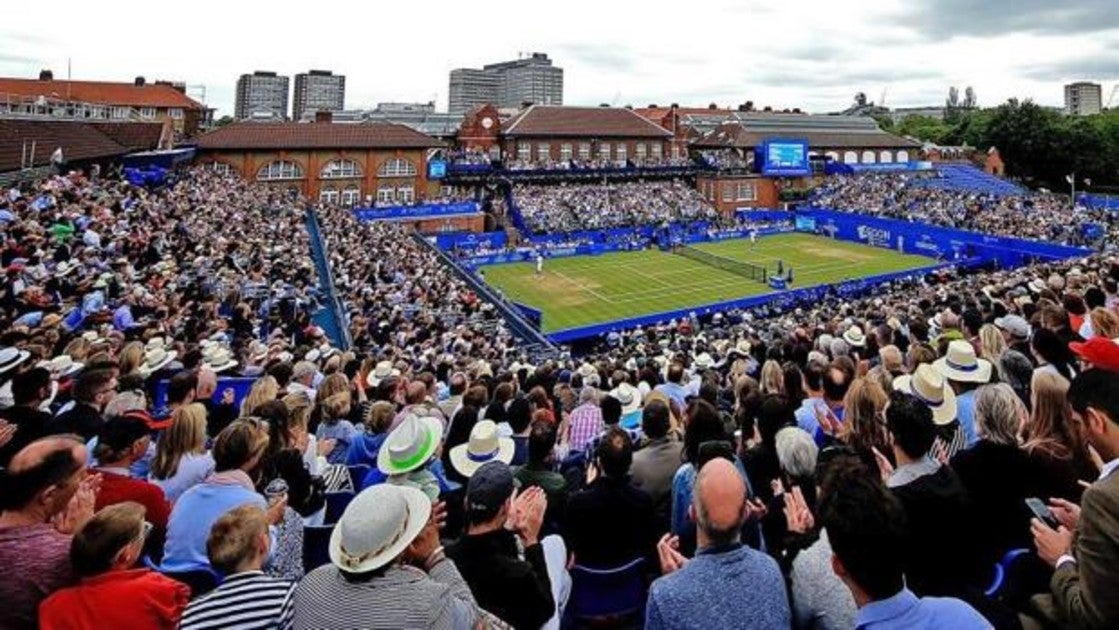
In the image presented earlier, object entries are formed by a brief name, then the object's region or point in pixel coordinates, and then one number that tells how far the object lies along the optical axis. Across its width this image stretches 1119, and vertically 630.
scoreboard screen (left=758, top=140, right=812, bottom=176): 69.94
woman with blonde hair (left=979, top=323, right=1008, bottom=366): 8.22
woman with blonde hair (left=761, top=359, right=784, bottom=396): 8.05
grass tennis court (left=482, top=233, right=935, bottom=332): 37.59
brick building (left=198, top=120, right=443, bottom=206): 51.22
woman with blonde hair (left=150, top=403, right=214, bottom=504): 5.34
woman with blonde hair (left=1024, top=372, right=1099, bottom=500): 4.21
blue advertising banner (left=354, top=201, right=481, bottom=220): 52.12
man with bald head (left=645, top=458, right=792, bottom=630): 3.02
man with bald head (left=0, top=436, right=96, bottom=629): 3.37
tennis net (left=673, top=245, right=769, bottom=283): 44.31
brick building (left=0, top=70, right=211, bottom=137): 66.19
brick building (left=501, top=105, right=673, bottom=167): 69.06
